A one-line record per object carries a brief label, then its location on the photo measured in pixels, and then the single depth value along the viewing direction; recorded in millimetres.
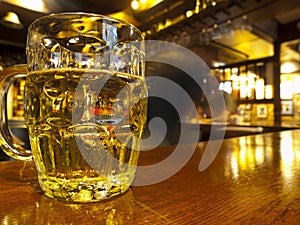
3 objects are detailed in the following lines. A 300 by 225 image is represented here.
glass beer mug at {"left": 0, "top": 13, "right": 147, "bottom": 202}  267
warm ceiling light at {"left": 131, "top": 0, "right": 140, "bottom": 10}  2310
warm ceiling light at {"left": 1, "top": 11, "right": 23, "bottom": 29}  2590
